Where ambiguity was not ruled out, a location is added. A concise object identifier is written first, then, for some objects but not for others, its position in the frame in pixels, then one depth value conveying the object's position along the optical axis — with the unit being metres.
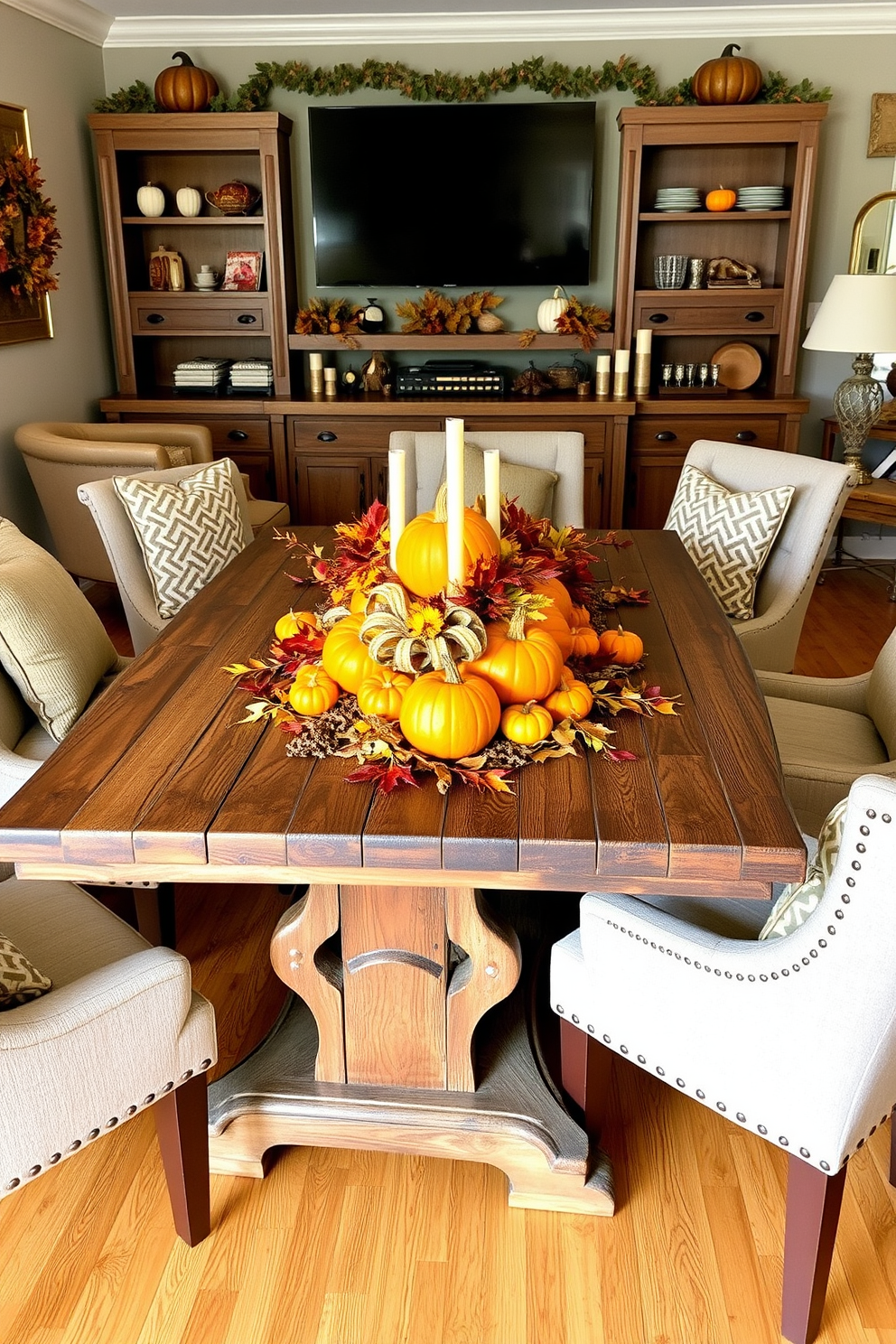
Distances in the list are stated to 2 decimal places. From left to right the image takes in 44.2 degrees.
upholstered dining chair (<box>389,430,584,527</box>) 3.50
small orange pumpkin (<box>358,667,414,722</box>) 1.67
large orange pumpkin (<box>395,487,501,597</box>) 1.85
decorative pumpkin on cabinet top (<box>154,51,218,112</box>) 4.90
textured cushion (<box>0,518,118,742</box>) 2.15
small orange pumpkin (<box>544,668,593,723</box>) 1.73
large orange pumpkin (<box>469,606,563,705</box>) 1.67
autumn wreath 4.03
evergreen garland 4.97
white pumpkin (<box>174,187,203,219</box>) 5.11
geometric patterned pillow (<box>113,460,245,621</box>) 2.94
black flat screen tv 5.03
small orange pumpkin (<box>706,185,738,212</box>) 4.93
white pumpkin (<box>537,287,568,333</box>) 5.21
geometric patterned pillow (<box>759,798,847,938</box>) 1.45
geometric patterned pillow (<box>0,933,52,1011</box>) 1.42
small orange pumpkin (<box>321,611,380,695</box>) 1.74
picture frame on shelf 5.31
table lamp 4.22
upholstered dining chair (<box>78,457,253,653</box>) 2.90
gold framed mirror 5.23
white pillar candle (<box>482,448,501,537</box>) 1.86
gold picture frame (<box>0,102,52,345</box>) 4.24
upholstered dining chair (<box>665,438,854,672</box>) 3.00
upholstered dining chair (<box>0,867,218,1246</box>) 1.39
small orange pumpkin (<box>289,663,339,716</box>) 1.77
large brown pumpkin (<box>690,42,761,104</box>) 4.74
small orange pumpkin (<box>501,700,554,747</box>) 1.66
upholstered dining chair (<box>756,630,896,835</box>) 2.14
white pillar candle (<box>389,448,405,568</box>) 1.78
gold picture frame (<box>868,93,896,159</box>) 5.02
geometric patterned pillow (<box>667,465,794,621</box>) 3.06
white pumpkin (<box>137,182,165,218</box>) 5.07
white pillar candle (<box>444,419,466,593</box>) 1.67
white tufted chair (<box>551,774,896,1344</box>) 1.29
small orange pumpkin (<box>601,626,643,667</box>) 1.99
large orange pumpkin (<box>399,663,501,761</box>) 1.57
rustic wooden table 1.44
